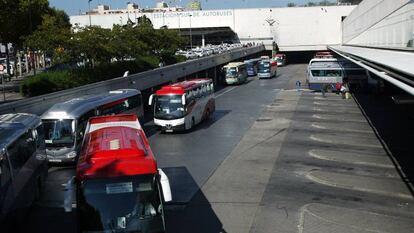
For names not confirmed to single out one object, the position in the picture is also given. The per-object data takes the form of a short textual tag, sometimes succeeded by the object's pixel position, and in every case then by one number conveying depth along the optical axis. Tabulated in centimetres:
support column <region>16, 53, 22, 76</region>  7899
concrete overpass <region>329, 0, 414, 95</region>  1666
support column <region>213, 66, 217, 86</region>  7339
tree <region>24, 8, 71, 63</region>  3941
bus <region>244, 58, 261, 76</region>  8400
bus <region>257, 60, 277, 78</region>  7838
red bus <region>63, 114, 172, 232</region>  1147
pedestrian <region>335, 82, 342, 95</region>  5531
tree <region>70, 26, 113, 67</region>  3994
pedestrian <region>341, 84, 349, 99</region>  5215
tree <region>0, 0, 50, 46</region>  4941
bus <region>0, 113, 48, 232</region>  1398
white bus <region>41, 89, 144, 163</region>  2425
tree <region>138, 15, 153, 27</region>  6495
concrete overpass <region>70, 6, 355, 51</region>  12500
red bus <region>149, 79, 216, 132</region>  3269
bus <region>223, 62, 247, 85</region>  6938
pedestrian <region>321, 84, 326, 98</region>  5383
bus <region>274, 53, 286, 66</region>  11242
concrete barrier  2548
